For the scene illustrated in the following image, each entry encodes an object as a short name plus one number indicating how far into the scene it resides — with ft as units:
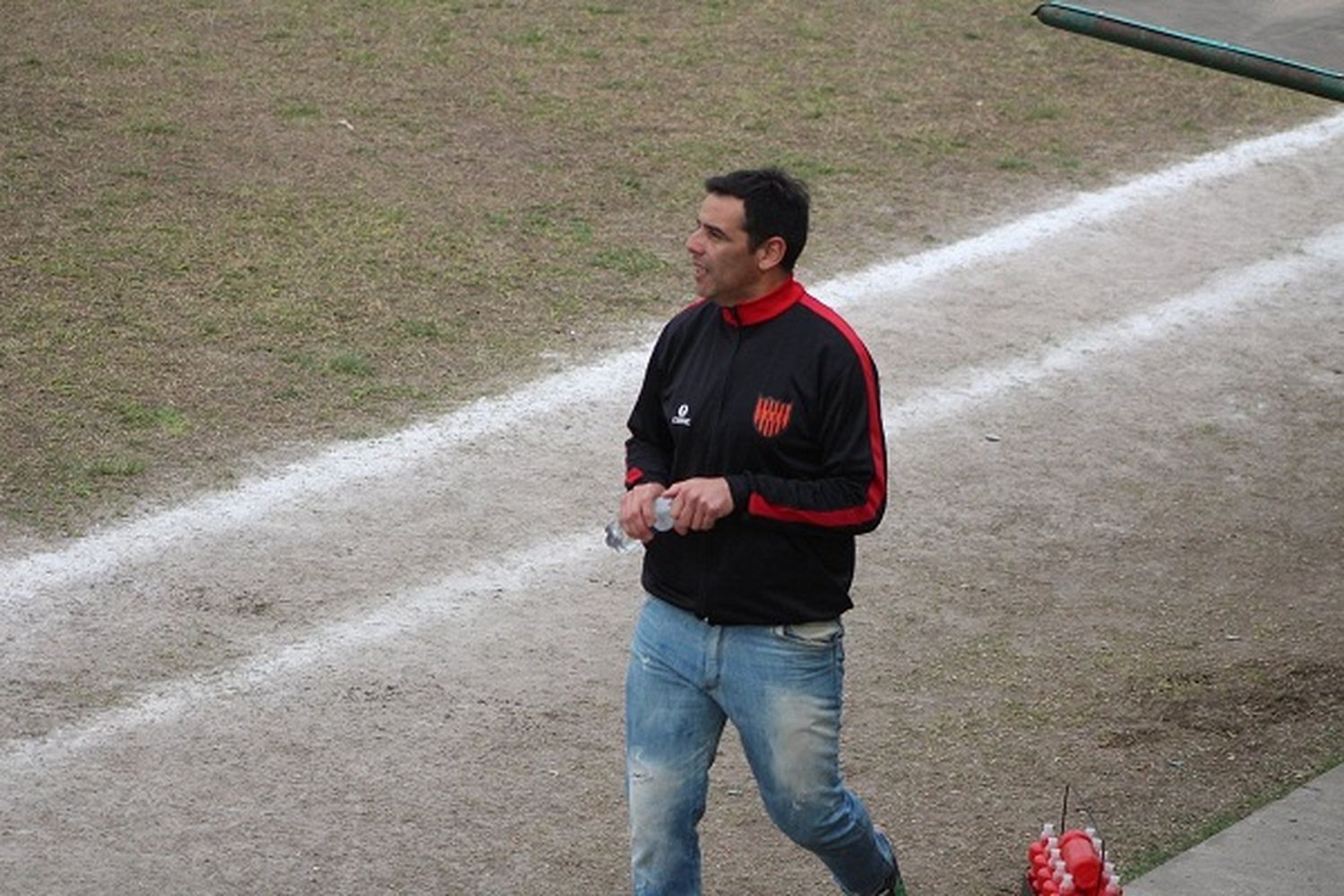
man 33.35
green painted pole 44.75
